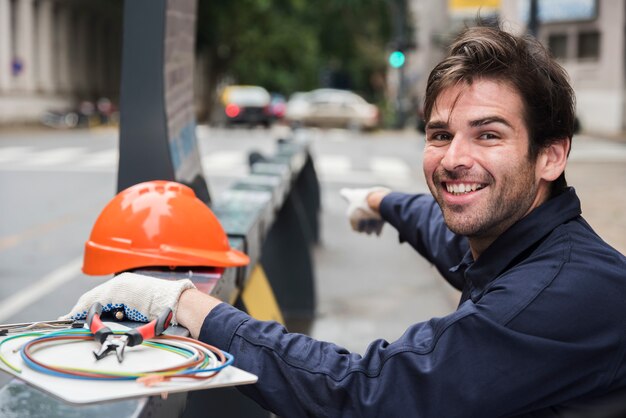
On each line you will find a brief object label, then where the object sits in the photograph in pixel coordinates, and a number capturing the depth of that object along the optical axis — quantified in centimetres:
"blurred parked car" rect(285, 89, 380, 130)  3841
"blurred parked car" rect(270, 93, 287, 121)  4231
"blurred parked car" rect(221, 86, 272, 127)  3884
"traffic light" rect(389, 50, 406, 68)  3672
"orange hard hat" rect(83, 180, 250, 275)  278
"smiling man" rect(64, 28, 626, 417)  197
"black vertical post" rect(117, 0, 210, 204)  380
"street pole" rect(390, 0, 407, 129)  3672
